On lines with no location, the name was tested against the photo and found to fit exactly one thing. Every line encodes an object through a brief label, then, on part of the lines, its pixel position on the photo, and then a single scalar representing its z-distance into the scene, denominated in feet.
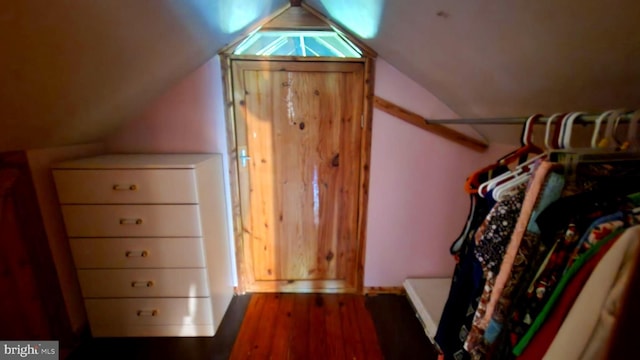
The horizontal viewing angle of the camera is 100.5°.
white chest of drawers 4.51
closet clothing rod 1.90
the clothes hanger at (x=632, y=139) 1.85
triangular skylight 5.67
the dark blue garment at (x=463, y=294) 2.74
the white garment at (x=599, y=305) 1.38
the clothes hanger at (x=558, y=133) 2.16
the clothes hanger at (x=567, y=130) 2.09
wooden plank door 5.69
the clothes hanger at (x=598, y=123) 1.90
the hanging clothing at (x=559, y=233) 1.83
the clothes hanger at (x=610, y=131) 1.86
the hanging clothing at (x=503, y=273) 2.03
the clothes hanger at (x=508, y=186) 2.45
